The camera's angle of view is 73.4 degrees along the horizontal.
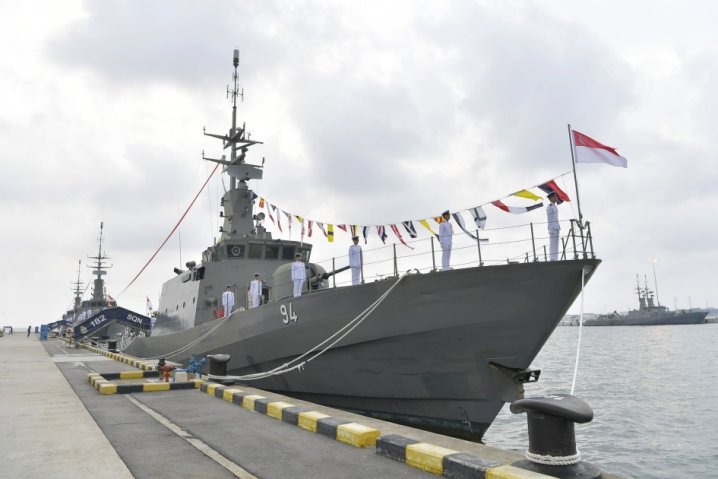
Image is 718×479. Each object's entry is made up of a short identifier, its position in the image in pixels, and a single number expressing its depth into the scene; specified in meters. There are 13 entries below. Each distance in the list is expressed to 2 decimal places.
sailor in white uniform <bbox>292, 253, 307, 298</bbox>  11.00
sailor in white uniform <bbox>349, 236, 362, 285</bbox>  10.65
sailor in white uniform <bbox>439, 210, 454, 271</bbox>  9.28
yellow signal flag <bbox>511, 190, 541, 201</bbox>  8.97
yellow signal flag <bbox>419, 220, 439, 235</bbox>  10.84
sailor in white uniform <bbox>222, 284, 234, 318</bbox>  13.30
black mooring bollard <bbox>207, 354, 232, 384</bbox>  9.90
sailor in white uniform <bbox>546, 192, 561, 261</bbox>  8.49
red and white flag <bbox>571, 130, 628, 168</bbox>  8.38
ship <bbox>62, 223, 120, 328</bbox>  46.72
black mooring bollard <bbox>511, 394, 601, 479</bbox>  3.56
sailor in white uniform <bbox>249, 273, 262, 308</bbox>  12.34
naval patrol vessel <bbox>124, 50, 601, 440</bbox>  8.14
